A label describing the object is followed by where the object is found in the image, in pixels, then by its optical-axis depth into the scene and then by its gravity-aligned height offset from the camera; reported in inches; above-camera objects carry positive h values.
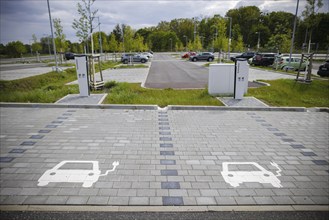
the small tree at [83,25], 644.1 +105.2
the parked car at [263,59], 1104.8 -10.0
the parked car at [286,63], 917.8 -26.2
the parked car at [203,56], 1579.7 +9.4
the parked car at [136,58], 1441.4 -0.7
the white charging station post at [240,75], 407.5 -32.1
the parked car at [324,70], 772.0 -46.0
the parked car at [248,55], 1615.4 +15.2
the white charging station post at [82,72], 423.8 -25.8
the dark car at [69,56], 1908.7 +20.6
